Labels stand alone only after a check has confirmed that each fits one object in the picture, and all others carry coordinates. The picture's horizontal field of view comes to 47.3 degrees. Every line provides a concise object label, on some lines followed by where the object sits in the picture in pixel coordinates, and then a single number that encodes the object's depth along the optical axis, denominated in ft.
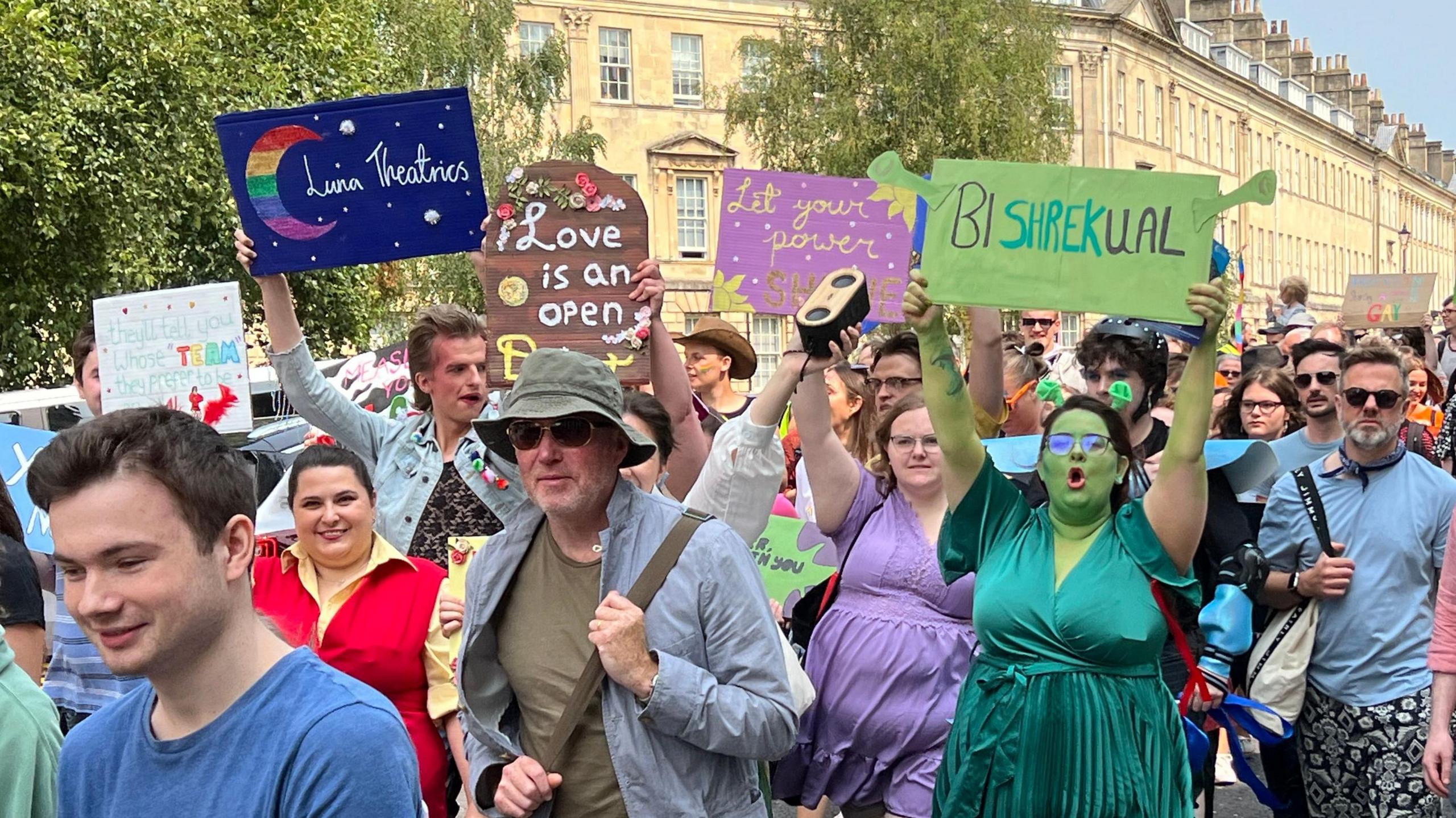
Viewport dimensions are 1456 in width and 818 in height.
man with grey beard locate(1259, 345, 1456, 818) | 17.80
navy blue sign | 18.11
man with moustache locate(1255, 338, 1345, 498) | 23.26
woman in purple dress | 15.60
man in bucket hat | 11.16
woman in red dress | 15.28
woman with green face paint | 13.43
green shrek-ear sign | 13.75
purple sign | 19.97
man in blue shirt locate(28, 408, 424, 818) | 7.13
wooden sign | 16.46
